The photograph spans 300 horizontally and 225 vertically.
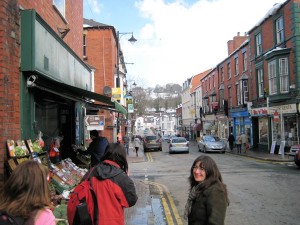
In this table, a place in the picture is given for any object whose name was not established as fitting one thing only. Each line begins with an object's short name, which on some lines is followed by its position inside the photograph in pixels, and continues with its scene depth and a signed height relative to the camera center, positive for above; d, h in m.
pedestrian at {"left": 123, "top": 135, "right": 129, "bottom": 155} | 30.62 -1.14
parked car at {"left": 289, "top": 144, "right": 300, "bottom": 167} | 16.03 -1.40
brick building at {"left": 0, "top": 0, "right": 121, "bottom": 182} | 5.59 +1.05
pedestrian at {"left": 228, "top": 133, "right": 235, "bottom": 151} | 31.99 -1.45
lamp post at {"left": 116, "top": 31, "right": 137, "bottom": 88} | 24.90 +6.30
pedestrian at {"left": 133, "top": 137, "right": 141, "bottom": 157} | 27.98 -1.37
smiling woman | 3.17 -0.66
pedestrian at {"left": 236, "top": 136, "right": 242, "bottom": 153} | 29.27 -1.50
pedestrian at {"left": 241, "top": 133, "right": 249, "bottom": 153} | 28.98 -1.34
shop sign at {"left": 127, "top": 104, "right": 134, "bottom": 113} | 34.44 +2.00
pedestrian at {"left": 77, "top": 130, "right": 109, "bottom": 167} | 7.79 -0.46
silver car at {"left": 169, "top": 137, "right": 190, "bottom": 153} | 30.05 -1.70
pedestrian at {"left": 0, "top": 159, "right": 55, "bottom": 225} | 2.36 -0.47
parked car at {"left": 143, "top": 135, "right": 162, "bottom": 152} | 35.22 -1.65
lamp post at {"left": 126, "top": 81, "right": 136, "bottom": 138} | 33.99 +2.30
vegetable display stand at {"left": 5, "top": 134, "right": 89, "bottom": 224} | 5.51 -0.91
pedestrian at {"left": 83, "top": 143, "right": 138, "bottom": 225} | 3.27 -0.61
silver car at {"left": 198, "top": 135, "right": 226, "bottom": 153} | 29.94 -1.70
